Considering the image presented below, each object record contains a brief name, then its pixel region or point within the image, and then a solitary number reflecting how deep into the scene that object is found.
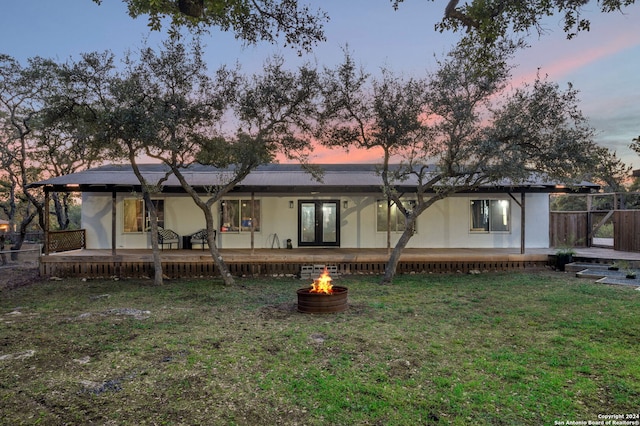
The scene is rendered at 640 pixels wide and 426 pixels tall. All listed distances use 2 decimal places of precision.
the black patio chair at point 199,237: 12.72
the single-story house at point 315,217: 12.92
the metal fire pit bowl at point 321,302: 6.61
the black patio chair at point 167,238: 12.61
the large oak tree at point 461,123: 8.47
